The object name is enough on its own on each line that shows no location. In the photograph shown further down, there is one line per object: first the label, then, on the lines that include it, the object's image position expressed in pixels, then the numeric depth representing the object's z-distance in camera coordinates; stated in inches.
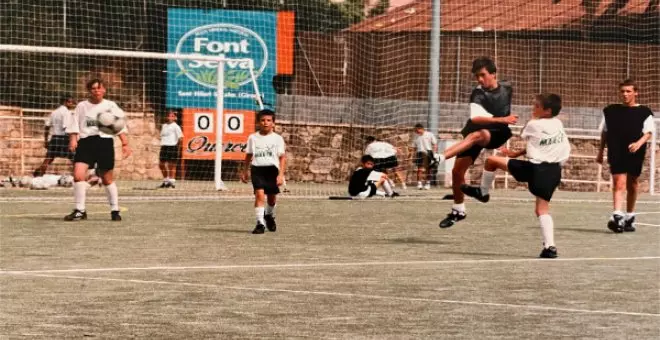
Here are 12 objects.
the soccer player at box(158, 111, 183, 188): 1294.3
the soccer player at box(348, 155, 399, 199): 1042.1
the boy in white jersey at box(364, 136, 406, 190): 1254.9
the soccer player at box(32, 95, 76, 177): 1219.2
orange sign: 1497.3
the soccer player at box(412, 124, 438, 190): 1357.0
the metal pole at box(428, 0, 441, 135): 1210.6
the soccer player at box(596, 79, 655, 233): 708.0
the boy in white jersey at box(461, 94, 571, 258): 559.8
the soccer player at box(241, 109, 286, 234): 675.4
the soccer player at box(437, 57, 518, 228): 622.2
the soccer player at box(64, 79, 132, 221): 725.3
